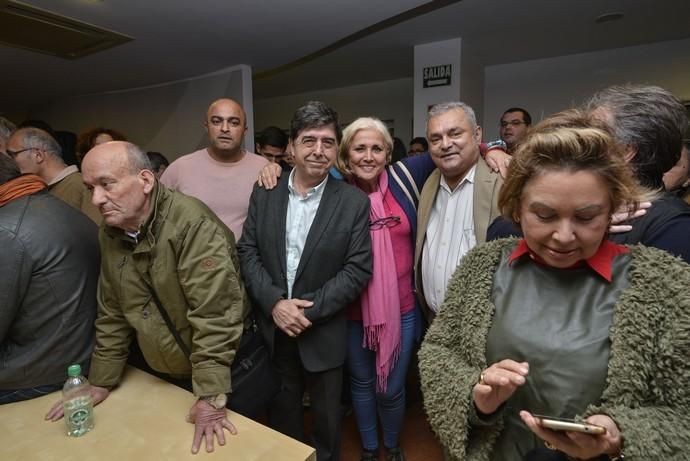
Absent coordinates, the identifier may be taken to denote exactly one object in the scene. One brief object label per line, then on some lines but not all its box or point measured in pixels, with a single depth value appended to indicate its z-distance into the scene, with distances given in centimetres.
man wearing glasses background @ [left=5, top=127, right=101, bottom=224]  227
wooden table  107
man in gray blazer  161
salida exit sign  520
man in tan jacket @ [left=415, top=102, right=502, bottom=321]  170
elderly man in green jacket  126
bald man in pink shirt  223
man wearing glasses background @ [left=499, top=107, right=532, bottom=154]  372
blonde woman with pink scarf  177
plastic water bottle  116
